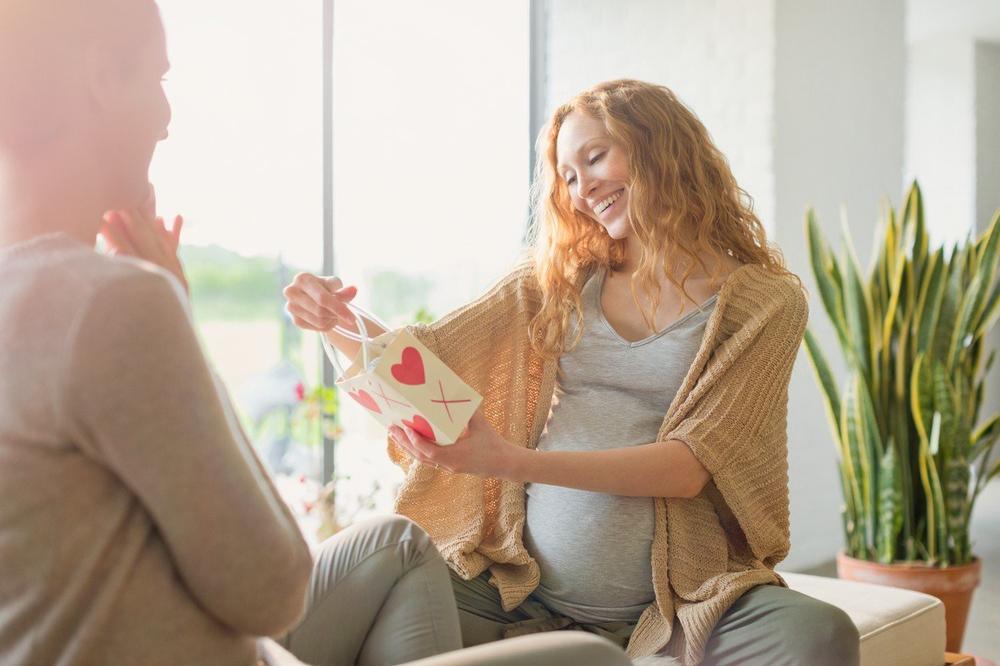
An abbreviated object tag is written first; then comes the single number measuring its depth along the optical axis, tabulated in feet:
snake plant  9.26
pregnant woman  5.33
